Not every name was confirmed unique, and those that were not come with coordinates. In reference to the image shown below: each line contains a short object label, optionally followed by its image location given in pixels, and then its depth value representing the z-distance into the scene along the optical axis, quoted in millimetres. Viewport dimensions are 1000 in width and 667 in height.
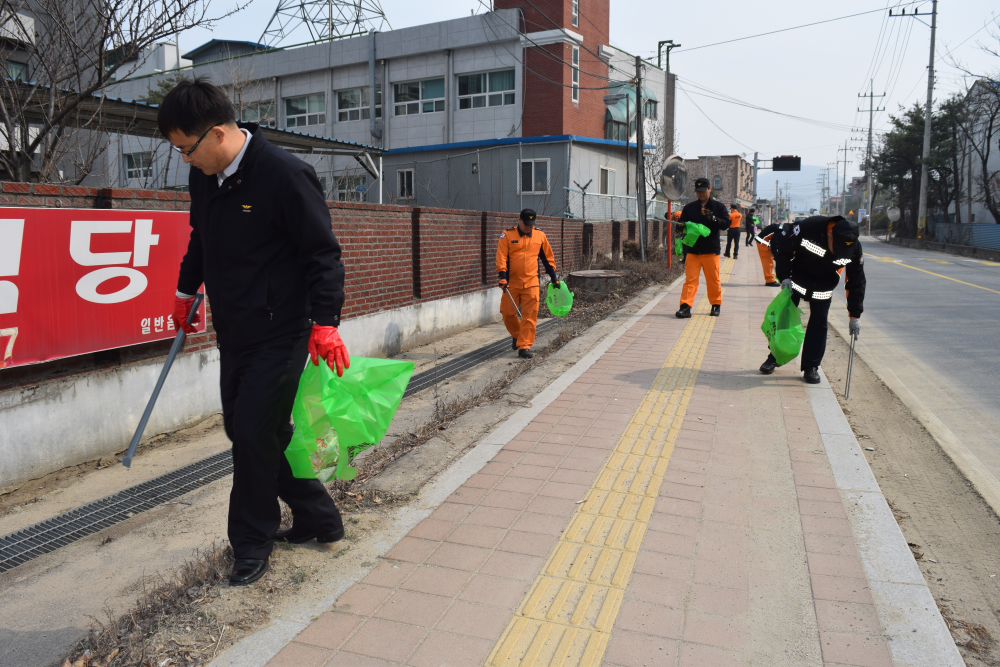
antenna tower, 31938
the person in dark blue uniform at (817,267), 6082
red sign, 4527
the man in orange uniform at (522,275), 8656
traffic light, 42406
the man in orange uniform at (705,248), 10523
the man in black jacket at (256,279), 2738
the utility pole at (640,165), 18622
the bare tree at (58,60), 6508
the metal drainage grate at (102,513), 3900
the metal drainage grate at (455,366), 7656
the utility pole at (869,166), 55775
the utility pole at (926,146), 40875
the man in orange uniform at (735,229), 20656
